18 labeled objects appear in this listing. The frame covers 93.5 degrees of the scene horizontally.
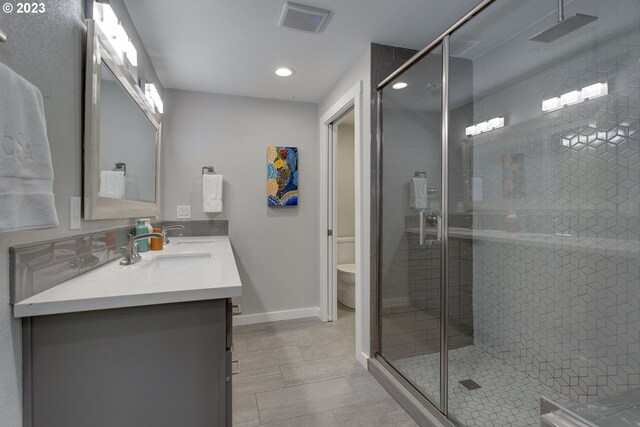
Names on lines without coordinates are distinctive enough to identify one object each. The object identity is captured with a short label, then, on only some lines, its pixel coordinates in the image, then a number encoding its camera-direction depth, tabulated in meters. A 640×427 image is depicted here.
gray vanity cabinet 0.85
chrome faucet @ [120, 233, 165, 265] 1.47
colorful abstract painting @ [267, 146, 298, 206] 3.04
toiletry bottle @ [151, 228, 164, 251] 1.98
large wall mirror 1.24
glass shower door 1.82
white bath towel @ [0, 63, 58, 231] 0.69
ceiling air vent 1.70
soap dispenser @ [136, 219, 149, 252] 1.88
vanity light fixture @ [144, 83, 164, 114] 2.13
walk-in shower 1.54
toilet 3.37
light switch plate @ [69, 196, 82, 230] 1.14
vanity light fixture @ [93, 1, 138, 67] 1.31
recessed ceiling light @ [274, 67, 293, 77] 2.46
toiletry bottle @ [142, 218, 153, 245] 1.98
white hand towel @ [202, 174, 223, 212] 2.78
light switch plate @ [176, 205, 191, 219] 2.81
